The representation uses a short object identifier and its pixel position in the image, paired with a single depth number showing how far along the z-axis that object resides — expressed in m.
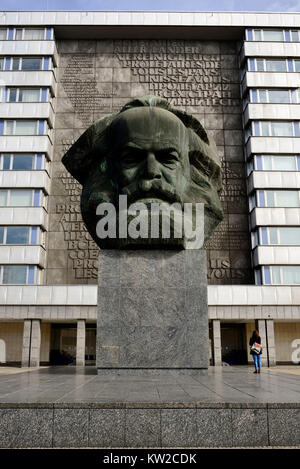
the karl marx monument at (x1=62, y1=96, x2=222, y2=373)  9.26
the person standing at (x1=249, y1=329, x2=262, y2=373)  12.44
